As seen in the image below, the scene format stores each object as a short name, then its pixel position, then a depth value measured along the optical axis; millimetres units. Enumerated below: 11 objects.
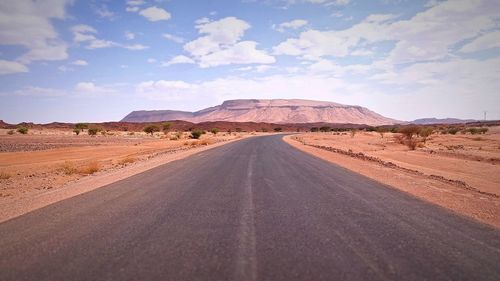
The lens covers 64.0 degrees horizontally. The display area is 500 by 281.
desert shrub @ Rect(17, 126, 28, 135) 74688
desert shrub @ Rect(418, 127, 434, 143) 52262
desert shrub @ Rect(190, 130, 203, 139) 74875
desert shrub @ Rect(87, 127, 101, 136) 78825
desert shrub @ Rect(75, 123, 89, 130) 100494
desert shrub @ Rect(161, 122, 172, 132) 107825
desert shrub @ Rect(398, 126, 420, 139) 45088
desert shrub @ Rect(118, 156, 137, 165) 23372
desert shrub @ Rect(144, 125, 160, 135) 95312
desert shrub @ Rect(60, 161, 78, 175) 17962
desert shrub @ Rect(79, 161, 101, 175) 18264
